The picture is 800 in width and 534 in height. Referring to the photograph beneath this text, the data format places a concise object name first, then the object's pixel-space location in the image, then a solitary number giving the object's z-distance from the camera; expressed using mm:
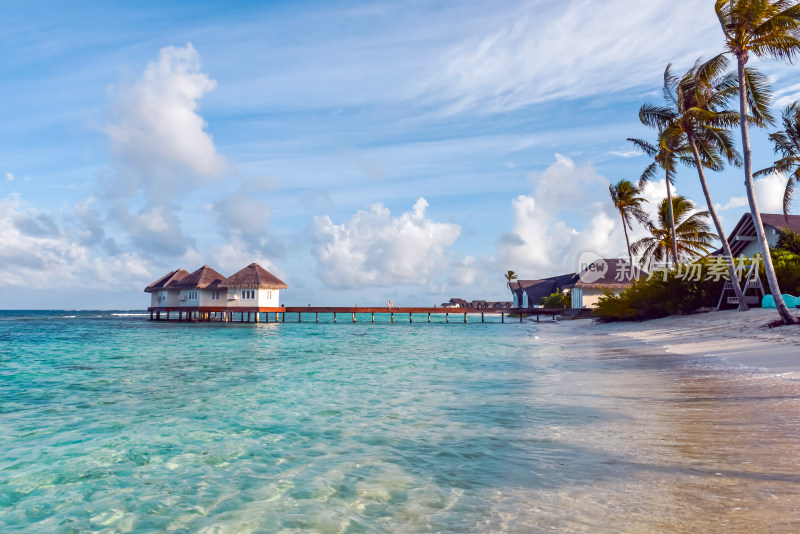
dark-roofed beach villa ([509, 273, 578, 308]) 61909
